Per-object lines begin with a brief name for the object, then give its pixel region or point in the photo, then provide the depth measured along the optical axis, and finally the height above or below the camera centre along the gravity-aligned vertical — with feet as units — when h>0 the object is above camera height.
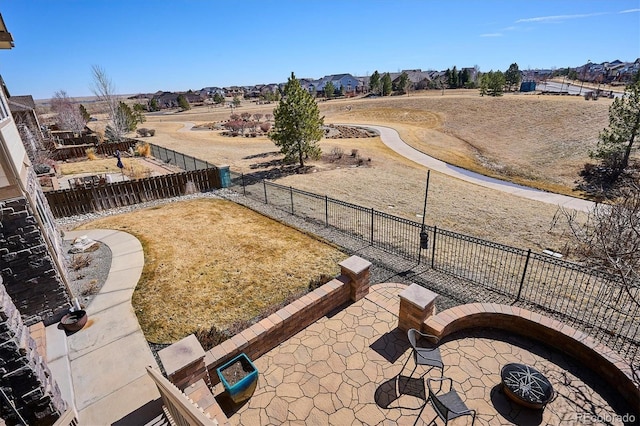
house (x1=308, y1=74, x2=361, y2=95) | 453.62 +19.79
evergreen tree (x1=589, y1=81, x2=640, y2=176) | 82.07 -13.40
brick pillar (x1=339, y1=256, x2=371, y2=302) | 23.30 -13.21
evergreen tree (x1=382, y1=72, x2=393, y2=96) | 274.57 +8.02
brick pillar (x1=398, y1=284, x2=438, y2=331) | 19.60 -13.28
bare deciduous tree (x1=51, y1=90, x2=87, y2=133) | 146.00 -6.33
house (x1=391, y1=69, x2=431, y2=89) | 320.05 +18.49
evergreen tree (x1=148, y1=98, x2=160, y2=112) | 329.72 -1.67
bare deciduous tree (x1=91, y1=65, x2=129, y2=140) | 124.88 -3.19
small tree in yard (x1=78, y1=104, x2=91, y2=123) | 194.84 -3.47
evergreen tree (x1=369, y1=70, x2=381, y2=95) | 286.87 +11.61
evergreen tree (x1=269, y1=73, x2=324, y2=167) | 76.95 -6.35
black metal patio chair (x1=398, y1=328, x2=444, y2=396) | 15.94 -13.52
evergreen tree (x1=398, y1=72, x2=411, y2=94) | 282.99 +7.90
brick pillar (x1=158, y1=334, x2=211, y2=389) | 14.69 -12.02
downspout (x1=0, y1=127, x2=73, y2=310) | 21.04 -8.24
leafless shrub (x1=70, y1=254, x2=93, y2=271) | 31.68 -15.73
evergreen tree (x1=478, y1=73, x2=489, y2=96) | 205.63 +3.33
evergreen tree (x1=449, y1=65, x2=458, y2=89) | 286.25 +11.39
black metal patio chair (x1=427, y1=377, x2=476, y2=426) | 12.94 -13.33
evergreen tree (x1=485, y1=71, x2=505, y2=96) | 199.52 +4.34
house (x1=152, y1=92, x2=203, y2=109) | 387.94 +4.90
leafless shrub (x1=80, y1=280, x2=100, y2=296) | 27.73 -16.06
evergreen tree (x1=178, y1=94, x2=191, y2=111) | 306.14 -0.95
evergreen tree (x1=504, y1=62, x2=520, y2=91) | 263.29 +10.62
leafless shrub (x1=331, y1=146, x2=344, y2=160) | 101.13 -18.67
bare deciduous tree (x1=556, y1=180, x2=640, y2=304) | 23.99 -12.48
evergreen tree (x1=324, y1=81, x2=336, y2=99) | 316.40 +5.02
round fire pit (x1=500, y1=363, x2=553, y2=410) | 15.29 -14.67
